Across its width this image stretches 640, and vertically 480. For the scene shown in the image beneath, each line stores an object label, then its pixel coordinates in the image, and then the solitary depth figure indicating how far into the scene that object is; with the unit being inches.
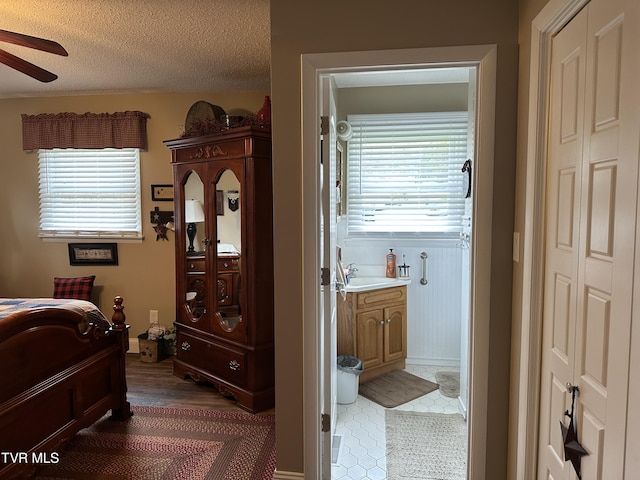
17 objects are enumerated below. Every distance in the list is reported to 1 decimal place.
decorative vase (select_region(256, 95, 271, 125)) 107.1
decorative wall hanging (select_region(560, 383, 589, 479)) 44.3
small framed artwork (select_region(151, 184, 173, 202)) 142.3
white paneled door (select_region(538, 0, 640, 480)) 36.1
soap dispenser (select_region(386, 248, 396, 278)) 135.6
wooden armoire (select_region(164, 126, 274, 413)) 105.3
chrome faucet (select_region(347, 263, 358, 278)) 136.9
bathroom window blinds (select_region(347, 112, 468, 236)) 133.2
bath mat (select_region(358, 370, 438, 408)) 114.3
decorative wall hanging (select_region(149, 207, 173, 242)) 142.8
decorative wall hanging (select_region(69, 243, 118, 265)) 145.8
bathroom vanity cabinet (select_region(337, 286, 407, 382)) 120.3
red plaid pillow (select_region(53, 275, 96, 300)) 139.9
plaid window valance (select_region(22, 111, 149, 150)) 139.6
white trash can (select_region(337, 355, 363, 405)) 109.3
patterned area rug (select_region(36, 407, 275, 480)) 81.7
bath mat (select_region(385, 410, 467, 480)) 83.5
